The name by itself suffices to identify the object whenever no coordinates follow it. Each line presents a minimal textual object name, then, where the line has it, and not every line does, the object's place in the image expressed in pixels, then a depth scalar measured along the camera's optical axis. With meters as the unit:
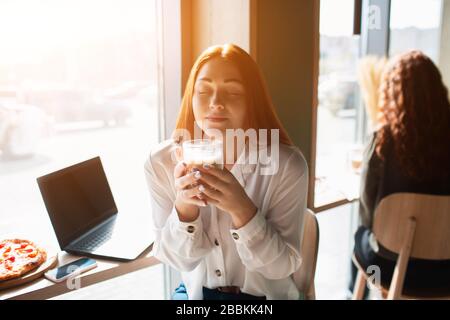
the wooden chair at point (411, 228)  1.23
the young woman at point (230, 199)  0.81
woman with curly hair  1.41
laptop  1.01
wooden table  0.86
